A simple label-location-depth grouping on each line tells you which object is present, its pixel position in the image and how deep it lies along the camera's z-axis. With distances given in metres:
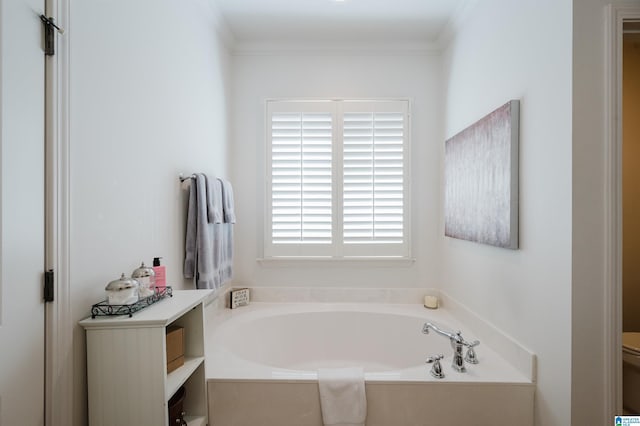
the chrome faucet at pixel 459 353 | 1.52
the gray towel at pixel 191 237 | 1.70
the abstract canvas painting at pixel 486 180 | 1.47
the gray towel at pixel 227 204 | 2.02
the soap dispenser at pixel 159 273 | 1.28
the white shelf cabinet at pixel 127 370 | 0.98
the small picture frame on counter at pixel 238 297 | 2.39
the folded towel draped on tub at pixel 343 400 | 1.38
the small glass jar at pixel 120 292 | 1.01
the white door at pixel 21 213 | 0.77
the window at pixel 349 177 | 2.47
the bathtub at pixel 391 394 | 1.41
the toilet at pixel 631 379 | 1.52
